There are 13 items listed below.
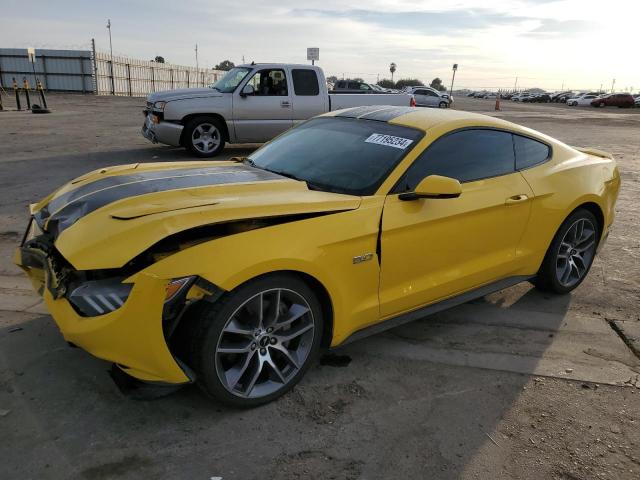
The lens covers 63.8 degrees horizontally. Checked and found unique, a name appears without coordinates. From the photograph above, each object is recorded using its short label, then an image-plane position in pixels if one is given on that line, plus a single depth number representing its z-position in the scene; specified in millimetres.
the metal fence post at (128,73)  39541
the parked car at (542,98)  70438
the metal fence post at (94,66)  35531
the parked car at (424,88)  36806
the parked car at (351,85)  26459
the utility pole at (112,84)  37781
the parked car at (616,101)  52094
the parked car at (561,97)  67938
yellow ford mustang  2479
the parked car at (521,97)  72938
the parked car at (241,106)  10352
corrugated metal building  35594
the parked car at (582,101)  54188
